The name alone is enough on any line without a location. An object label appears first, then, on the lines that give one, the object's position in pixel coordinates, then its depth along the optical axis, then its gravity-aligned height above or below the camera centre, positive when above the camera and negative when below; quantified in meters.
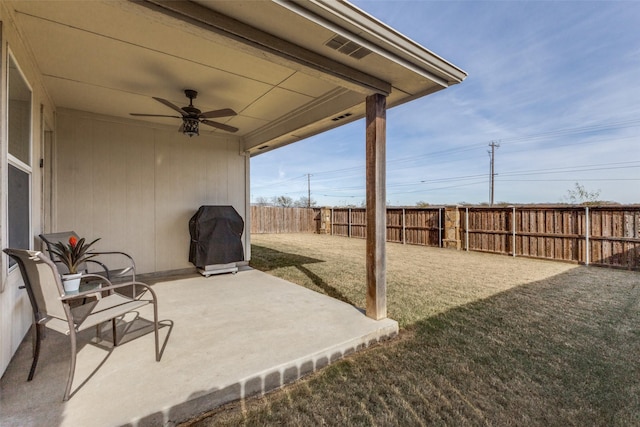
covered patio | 1.78 +0.84
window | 2.10 +0.48
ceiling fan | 3.51 +1.32
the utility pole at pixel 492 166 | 20.62 +3.67
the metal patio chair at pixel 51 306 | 1.63 -0.58
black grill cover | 4.73 -0.40
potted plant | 2.06 -0.33
